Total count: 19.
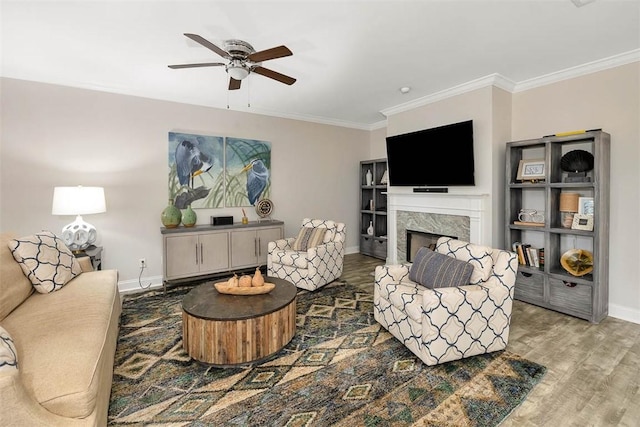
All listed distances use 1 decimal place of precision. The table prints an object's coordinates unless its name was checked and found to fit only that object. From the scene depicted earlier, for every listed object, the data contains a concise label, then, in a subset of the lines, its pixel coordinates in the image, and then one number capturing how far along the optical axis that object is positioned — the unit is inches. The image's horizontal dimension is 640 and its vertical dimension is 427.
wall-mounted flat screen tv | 149.5
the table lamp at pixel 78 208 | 124.6
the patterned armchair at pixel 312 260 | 148.9
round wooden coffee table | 85.8
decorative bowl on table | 99.3
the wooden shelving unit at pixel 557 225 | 117.4
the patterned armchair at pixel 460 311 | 86.7
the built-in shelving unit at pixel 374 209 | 223.1
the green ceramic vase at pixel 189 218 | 161.9
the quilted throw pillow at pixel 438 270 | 97.6
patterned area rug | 69.5
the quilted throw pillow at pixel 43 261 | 88.5
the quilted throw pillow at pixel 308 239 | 162.4
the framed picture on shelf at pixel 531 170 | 135.5
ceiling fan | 88.1
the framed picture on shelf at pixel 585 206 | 122.8
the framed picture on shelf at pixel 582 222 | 121.1
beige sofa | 43.9
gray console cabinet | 152.5
